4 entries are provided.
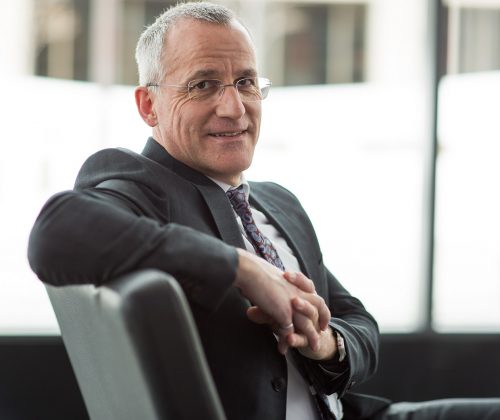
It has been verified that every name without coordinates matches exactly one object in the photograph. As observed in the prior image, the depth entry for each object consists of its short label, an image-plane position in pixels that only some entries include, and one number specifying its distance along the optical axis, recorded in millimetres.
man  1276
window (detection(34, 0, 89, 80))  3277
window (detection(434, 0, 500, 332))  3633
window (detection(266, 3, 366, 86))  3482
